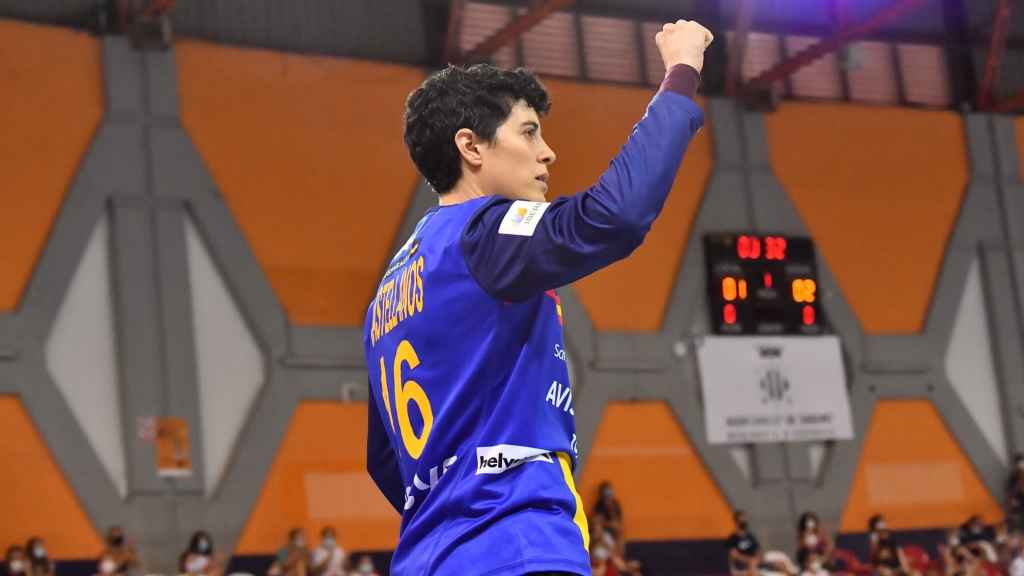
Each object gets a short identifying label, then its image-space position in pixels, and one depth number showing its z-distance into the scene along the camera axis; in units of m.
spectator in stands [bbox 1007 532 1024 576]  20.64
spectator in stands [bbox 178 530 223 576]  16.84
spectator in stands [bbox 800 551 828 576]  19.58
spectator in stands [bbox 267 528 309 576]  17.66
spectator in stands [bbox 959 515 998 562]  21.38
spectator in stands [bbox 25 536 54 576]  16.56
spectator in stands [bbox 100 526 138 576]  16.86
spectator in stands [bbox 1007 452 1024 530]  22.53
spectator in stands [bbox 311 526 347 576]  17.86
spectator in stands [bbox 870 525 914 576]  20.60
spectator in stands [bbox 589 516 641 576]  18.81
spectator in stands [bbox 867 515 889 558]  21.07
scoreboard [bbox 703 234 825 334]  21.22
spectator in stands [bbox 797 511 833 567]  20.41
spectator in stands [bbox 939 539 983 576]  20.74
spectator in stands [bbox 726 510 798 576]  19.80
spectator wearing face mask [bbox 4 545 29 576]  16.12
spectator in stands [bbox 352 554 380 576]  18.05
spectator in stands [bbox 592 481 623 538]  19.75
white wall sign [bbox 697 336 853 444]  21.30
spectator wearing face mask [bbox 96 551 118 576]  16.52
